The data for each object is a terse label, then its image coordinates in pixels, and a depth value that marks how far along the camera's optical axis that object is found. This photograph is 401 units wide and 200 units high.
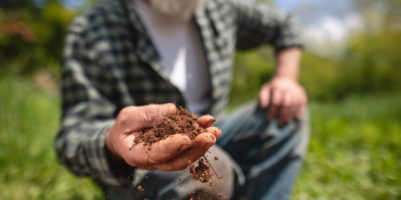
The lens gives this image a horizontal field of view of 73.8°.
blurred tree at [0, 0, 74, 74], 8.04
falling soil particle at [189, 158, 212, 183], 0.69
